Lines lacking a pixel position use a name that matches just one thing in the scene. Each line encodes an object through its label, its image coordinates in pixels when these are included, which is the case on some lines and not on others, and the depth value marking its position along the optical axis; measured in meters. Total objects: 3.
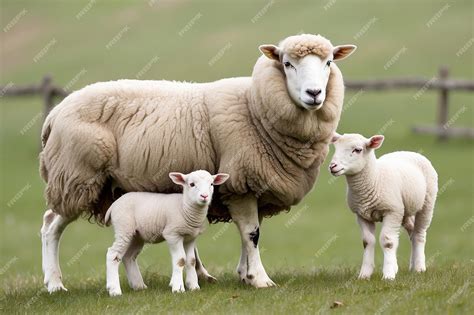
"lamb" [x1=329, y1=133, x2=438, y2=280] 16.19
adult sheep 16.66
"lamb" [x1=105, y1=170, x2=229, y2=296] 16.16
